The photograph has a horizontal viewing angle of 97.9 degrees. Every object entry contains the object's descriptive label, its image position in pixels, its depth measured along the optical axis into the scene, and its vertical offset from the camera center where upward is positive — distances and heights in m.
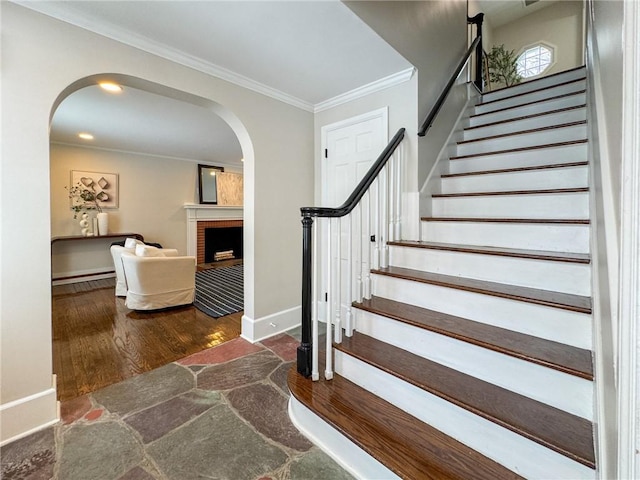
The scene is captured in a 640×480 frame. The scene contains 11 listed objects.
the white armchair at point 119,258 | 3.93 -0.27
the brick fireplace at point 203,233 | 6.57 +0.14
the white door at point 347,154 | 2.68 +0.85
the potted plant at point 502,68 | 4.74 +2.91
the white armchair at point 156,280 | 3.40 -0.52
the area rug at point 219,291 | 3.65 -0.84
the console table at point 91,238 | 4.81 +0.03
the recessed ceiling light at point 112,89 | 2.75 +1.53
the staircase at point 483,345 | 1.12 -0.54
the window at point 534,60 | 5.11 +3.29
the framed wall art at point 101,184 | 5.08 +1.05
